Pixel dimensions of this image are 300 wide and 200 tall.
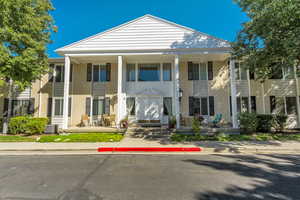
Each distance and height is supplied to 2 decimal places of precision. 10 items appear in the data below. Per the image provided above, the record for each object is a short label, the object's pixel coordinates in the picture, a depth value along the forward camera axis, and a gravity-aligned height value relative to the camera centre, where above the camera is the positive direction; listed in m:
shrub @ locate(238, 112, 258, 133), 10.62 -0.86
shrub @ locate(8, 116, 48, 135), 11.08 -1.14
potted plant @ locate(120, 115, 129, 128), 11.52 -1.00
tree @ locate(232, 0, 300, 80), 7.34 +4.15
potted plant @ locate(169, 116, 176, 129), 11.18 -0.97
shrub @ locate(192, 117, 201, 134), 9.96 -1.13
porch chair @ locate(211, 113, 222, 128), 11.49 -0.79
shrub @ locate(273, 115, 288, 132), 11.60 -0.86
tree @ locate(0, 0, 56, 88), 9.83 +4.78
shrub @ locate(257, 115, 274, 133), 11.35 -0.99
